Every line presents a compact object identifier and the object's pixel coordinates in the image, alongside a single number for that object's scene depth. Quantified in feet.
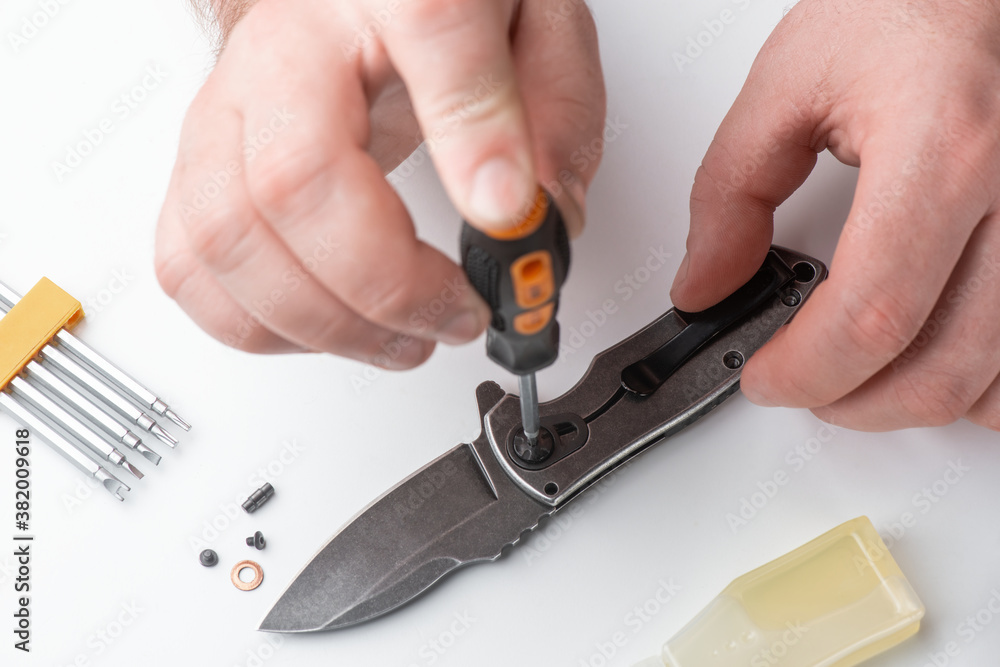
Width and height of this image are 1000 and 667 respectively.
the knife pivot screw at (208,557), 1.66
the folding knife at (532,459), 1.63
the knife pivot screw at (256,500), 1.68
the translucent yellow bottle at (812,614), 1.58
